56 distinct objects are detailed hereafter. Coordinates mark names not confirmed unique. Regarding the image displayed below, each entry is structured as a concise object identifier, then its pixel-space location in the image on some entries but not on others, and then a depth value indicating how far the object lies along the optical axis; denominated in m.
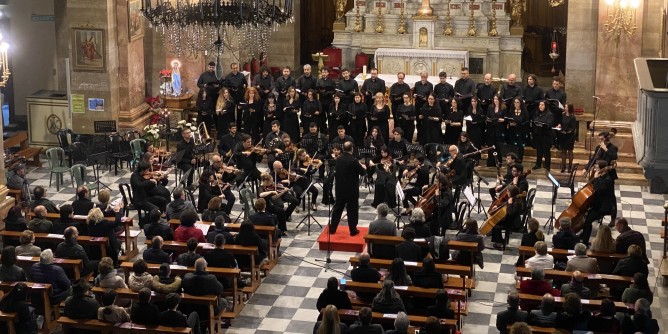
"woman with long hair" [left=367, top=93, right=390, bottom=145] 24.77
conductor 20.58
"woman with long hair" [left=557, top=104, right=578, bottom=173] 24.31
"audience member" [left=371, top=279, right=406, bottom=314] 15.96
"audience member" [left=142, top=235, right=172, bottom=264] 17.55
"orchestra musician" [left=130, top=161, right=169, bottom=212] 21.41
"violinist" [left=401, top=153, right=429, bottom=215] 22.02
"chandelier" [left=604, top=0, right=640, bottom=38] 24.80
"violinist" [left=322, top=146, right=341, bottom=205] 22.39
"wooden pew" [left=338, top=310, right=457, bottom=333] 15.77
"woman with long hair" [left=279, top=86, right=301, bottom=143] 25.19
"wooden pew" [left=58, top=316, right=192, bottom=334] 15.56
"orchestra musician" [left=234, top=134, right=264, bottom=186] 22.98
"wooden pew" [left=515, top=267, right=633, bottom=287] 16.97
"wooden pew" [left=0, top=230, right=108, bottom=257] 18.62
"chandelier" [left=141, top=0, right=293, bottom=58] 20.16
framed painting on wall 26.42
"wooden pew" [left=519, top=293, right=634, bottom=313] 16.00
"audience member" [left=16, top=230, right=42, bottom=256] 17.91
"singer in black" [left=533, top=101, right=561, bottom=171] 24.33
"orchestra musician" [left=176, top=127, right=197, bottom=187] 23.25
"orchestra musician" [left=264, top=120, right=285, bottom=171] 22.70
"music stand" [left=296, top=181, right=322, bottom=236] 21.53
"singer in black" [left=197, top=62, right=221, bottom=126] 26.25
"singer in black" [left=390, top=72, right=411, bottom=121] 25.33
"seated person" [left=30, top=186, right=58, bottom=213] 19.89
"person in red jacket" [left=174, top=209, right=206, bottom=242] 18.61
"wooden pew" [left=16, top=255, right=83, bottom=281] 17.72
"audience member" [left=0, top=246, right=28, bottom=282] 16.88
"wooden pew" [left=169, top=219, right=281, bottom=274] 19.31
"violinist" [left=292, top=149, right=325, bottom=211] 22.06
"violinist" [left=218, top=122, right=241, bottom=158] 23.77
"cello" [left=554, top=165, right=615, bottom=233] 20.53
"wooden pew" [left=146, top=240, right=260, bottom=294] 18.25
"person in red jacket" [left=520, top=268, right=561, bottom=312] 16.52
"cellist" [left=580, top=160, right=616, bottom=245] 20.42
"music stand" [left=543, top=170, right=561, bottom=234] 21.39
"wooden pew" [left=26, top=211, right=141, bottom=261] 19.48
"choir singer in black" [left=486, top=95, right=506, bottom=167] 24.56
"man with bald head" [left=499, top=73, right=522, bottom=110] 24.88
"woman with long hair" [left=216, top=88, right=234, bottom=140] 25.97
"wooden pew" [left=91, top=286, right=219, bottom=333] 16.41
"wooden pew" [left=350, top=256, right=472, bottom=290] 17.55
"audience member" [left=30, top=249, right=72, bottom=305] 17.03
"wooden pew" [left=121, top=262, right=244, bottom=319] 17.28
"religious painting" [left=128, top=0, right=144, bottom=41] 26.58
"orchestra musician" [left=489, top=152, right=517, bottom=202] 21.12
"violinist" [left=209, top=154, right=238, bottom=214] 21.48
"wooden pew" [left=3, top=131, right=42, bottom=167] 25.41
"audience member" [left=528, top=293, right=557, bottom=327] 15.49
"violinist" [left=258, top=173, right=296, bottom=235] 21.00
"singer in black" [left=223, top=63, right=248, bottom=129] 26.27
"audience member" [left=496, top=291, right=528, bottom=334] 15.52
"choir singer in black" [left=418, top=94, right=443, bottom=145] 24.75
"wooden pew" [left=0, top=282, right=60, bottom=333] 16.73
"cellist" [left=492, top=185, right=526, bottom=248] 20.34
